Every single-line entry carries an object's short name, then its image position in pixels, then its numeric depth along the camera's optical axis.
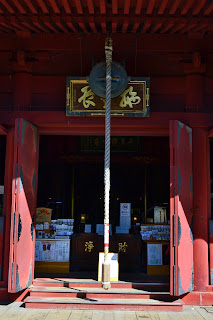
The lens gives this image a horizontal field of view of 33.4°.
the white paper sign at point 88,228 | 7.71
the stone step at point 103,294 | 5.25
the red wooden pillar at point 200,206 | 5.40
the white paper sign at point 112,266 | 5.70
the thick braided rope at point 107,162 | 4.59
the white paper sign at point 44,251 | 6.66
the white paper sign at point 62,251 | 6.67
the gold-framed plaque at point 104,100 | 5.58
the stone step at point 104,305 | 5.02
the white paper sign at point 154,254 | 6.56
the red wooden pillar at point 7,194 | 5.49
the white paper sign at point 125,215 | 7.89
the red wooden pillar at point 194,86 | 5.65
